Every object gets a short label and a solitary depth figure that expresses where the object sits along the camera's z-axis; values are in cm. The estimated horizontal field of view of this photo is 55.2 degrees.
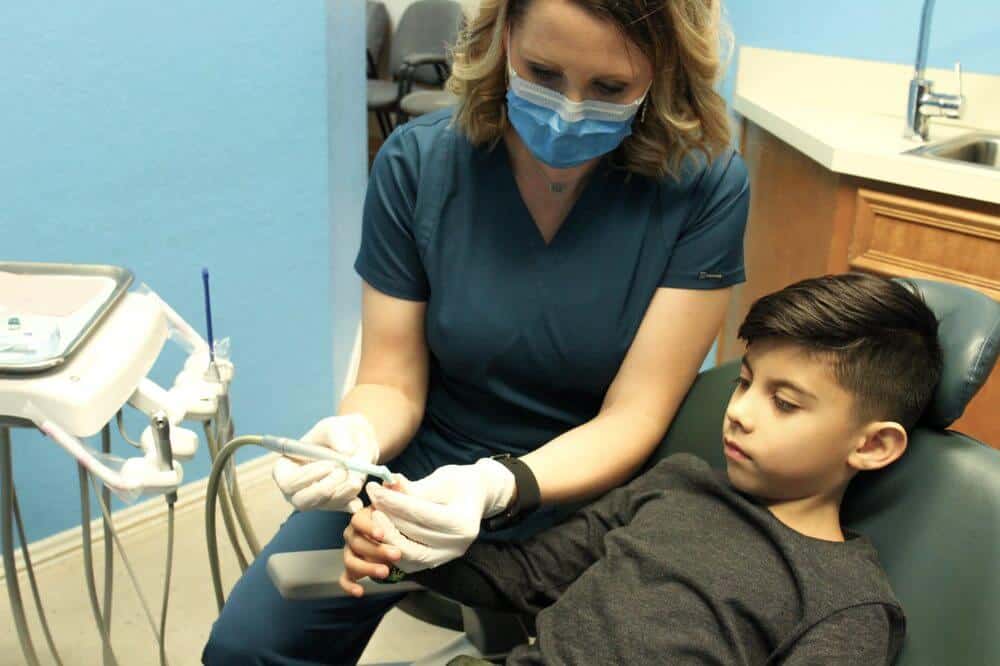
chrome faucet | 210
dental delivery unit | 96
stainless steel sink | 213
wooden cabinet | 178
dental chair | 93
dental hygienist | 117
